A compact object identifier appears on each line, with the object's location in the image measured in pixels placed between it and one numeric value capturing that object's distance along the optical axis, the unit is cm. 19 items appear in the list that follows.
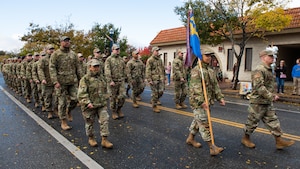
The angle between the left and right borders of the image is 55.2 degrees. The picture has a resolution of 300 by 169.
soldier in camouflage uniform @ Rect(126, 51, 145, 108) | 1083
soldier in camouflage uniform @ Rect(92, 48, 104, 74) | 828
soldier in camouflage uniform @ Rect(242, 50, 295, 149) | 530
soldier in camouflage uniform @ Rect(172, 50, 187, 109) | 997
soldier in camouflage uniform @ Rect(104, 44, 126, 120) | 837
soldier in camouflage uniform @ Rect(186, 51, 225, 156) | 514
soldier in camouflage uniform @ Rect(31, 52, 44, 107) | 957
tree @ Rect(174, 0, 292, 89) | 1466
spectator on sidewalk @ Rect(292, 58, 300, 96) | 1398
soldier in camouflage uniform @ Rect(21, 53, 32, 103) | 1198
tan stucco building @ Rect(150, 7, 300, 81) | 1747
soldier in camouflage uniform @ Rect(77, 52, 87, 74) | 1097
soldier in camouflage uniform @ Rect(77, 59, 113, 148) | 556
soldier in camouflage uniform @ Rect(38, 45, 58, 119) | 845
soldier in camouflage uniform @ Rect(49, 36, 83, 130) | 729
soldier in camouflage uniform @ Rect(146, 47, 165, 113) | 955
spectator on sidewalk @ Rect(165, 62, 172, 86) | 2209
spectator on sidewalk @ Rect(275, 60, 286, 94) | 1464
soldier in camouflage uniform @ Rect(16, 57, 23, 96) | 1403
